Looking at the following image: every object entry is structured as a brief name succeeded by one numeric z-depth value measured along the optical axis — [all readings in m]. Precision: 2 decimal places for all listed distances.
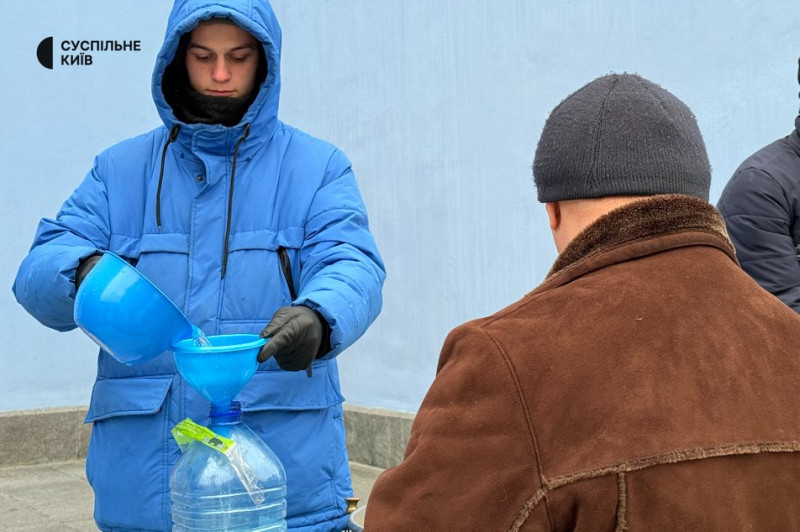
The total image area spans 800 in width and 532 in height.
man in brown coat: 1.37
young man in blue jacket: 2.54
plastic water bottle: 2.46
